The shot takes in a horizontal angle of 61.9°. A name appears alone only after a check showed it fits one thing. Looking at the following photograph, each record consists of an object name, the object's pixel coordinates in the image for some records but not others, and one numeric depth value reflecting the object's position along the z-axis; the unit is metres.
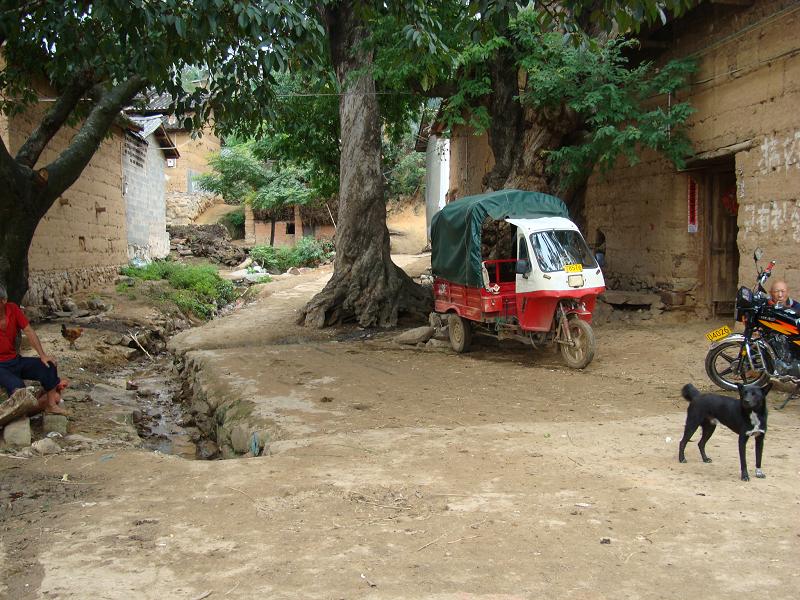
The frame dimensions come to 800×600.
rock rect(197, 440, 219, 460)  7.58
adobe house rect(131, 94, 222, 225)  34.47
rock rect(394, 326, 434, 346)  11.90
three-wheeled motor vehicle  9.05
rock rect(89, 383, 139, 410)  8.68
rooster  11.18
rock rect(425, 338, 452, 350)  11.60
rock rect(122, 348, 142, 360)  12.35
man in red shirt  6.33
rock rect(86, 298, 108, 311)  14.41
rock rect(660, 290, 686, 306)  11.59
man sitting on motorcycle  7.04
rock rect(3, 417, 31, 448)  5.71
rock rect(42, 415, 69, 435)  6.39
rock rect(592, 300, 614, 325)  12.35
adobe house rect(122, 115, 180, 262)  20.98
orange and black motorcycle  6.89
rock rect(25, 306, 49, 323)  12.46
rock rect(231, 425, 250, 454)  6.70
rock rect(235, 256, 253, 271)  26.87
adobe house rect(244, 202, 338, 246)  32.03
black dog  4.31
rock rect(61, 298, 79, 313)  14.02
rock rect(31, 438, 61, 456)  5.69
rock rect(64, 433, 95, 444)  6.28
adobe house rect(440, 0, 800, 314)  9.04
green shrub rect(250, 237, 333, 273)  27.92
